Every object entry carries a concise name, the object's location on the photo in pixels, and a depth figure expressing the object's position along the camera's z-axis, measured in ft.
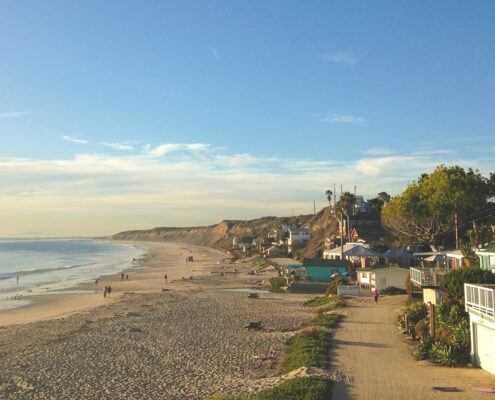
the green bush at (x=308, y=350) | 54.57
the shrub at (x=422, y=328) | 64.52
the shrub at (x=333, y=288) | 127.34
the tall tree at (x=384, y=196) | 313.94
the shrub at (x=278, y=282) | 157.99
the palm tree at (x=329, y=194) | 299.91
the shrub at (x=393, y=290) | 116.26
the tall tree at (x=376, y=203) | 264.25
